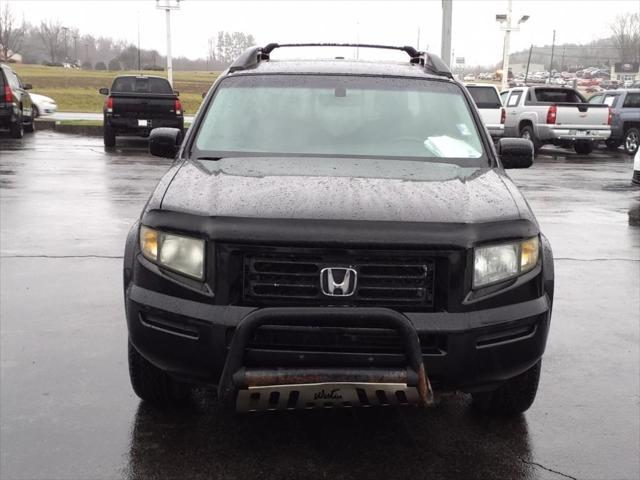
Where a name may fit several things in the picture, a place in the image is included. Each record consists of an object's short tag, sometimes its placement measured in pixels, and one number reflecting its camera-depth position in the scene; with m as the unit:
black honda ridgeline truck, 2.91
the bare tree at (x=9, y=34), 85.44
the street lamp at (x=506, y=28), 37.88
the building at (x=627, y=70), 86.31
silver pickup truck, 20.72
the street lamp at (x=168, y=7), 34.34
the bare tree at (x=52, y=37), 111.38
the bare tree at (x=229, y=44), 120.24
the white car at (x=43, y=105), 30.92
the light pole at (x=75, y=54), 114.23
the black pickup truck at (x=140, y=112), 18.81
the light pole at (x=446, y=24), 17.92
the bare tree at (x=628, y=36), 92.56
